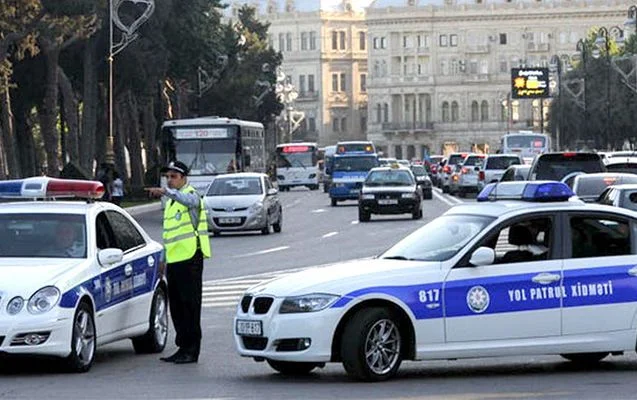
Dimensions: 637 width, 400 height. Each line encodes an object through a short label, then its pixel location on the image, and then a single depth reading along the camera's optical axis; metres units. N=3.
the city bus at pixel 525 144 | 84.09
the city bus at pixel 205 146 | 63.56
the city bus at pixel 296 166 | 110.06
